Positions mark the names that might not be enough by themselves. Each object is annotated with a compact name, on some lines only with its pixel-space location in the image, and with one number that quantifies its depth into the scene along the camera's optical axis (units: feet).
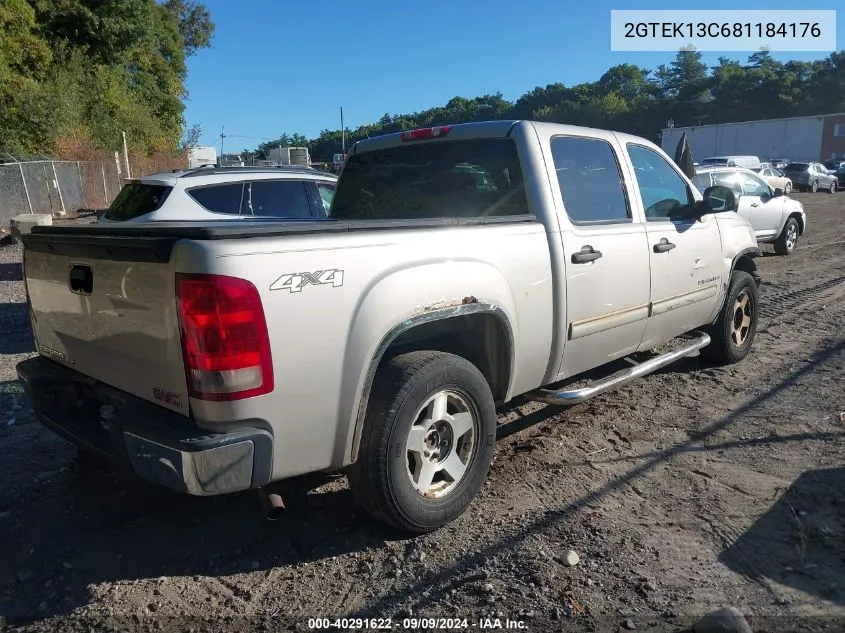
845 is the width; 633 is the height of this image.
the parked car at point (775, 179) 79.43
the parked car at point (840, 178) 121.49
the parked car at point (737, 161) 97.85
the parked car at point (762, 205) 41.22
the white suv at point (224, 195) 24.04
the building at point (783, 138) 174.09
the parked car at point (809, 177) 110.52
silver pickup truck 8.07
